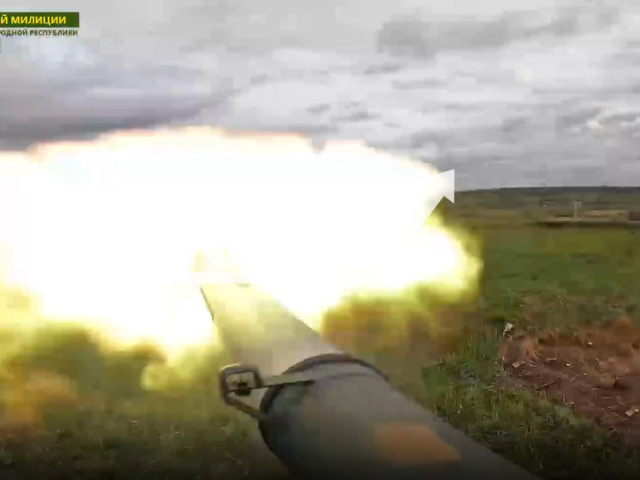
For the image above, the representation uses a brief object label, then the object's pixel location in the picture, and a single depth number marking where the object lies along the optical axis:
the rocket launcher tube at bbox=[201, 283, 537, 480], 1.42
